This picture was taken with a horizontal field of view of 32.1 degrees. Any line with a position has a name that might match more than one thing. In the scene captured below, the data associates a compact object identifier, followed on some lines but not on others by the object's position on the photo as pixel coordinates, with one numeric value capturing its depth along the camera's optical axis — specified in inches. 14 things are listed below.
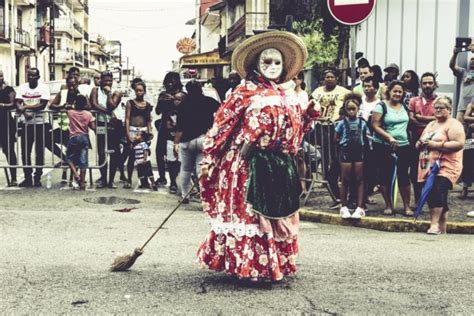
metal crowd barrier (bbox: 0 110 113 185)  491.8
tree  1069.1
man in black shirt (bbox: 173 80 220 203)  418.6
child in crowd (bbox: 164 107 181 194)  486.3
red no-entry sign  390.5
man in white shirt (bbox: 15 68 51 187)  488.7
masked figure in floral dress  235.3
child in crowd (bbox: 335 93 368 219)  380.5
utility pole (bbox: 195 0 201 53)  2994.6
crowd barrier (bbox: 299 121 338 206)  431.2
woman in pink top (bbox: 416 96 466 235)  356.8
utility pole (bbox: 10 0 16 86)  1915.6
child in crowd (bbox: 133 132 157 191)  493.0
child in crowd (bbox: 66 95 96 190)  487.2
